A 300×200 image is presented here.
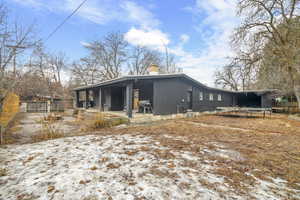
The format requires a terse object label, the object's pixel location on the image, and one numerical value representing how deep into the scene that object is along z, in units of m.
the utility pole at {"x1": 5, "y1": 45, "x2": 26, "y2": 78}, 5.19
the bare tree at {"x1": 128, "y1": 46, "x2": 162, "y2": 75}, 24.89
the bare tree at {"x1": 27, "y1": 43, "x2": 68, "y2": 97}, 21.48
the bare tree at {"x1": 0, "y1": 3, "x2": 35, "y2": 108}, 4.96
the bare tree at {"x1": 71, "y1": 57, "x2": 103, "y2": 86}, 22.53
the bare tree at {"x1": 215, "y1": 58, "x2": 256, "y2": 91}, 10.44
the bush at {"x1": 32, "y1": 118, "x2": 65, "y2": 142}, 4.92
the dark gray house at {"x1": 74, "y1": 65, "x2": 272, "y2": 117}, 8.44
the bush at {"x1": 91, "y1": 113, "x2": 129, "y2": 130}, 6.63
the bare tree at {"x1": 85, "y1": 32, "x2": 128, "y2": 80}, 22.70
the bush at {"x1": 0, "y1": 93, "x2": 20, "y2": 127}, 4.50
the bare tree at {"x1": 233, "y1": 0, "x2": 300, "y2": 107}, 8.51
